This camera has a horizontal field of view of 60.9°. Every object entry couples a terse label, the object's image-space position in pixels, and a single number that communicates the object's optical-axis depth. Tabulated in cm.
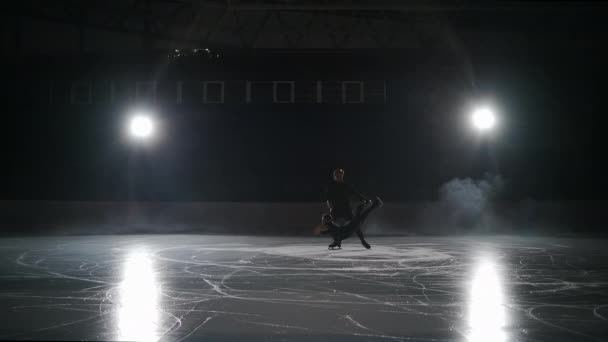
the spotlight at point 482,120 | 2012
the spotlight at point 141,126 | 2062
